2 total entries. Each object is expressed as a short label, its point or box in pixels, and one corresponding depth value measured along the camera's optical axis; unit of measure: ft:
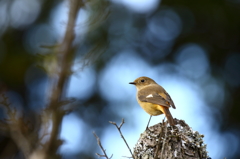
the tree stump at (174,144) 22.08
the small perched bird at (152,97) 32.55
